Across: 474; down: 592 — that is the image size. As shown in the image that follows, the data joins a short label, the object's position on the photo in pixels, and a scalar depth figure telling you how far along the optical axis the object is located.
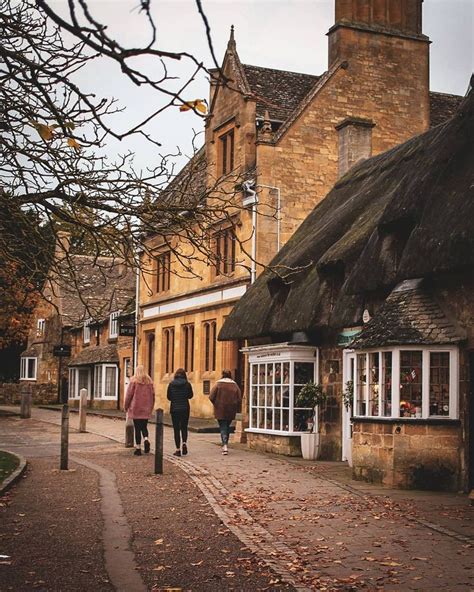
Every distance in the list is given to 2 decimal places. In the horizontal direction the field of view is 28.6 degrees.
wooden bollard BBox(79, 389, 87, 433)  26.53
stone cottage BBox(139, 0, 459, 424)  31.02
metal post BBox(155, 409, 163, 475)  15.92
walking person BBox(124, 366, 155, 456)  19.69
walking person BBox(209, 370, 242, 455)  20.17
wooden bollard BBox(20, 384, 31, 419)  33.84
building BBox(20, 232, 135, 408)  45.41
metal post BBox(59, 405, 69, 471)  16.56
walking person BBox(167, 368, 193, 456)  19.55
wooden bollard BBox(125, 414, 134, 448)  21.30
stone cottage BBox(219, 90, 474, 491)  14.44
